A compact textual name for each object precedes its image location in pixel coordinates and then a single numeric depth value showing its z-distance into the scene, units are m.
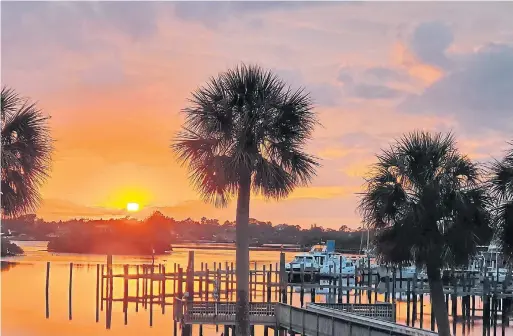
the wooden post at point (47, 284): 59.18
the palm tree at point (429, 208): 24.47
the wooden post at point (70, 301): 58.50
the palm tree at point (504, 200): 21.75
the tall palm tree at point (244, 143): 22.56
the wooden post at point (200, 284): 53.98
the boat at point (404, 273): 78.45
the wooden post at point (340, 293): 51.06
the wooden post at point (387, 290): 53.42
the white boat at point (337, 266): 84.43
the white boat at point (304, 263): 82.62
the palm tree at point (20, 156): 16.97
